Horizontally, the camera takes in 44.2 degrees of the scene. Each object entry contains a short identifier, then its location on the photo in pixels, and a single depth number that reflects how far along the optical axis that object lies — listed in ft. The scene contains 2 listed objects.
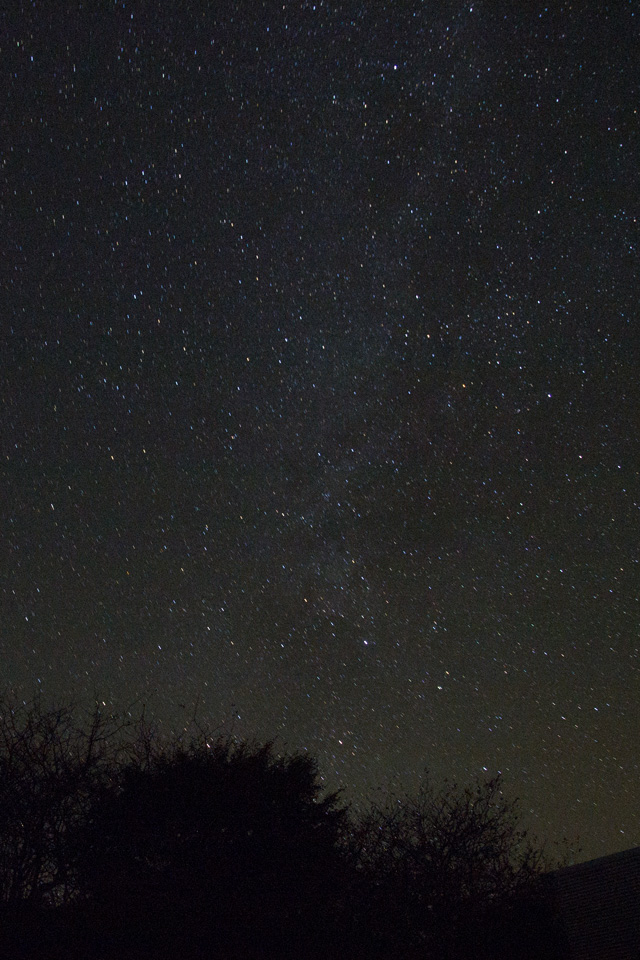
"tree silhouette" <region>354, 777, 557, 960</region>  52.49
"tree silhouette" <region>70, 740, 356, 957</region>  39.81
